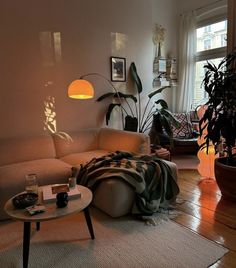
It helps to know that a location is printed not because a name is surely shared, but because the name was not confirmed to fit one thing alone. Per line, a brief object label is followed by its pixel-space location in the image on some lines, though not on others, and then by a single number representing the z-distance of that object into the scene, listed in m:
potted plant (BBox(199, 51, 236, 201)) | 2.81
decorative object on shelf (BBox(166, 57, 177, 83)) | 5.34
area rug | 1.84
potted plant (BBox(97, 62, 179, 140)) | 4.13
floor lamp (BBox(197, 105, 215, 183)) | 3.43
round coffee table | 1.73
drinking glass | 2.12
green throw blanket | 2.51
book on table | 2.00
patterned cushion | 4.89
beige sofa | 2.48
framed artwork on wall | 4.23
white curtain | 5.24
